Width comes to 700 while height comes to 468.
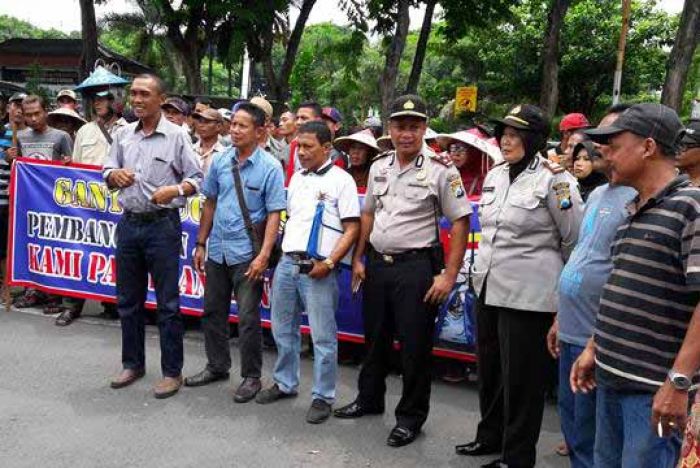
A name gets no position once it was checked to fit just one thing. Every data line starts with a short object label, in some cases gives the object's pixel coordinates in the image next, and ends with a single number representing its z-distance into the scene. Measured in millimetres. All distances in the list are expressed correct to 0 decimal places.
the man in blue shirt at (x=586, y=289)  2781
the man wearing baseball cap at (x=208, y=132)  5703
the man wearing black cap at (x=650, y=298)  2123
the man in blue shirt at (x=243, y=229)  4402
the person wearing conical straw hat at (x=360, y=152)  5047
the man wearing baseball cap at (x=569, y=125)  5012
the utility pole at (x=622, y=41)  13073
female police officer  3309
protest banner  5805
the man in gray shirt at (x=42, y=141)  6406
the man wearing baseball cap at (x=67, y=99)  7168
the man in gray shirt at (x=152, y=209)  4438
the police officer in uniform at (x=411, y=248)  3777
